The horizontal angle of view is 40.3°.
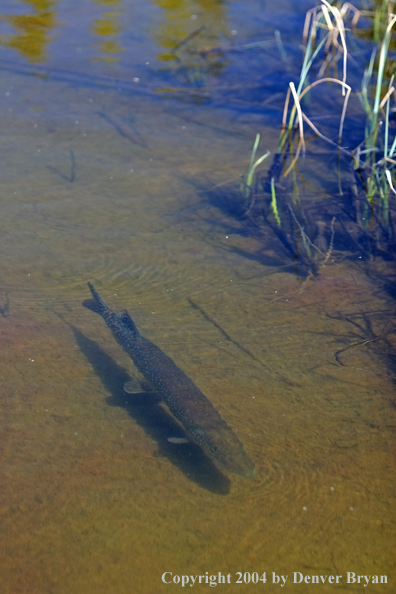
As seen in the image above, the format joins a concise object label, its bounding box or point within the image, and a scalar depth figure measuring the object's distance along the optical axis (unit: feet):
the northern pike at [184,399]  11.67
